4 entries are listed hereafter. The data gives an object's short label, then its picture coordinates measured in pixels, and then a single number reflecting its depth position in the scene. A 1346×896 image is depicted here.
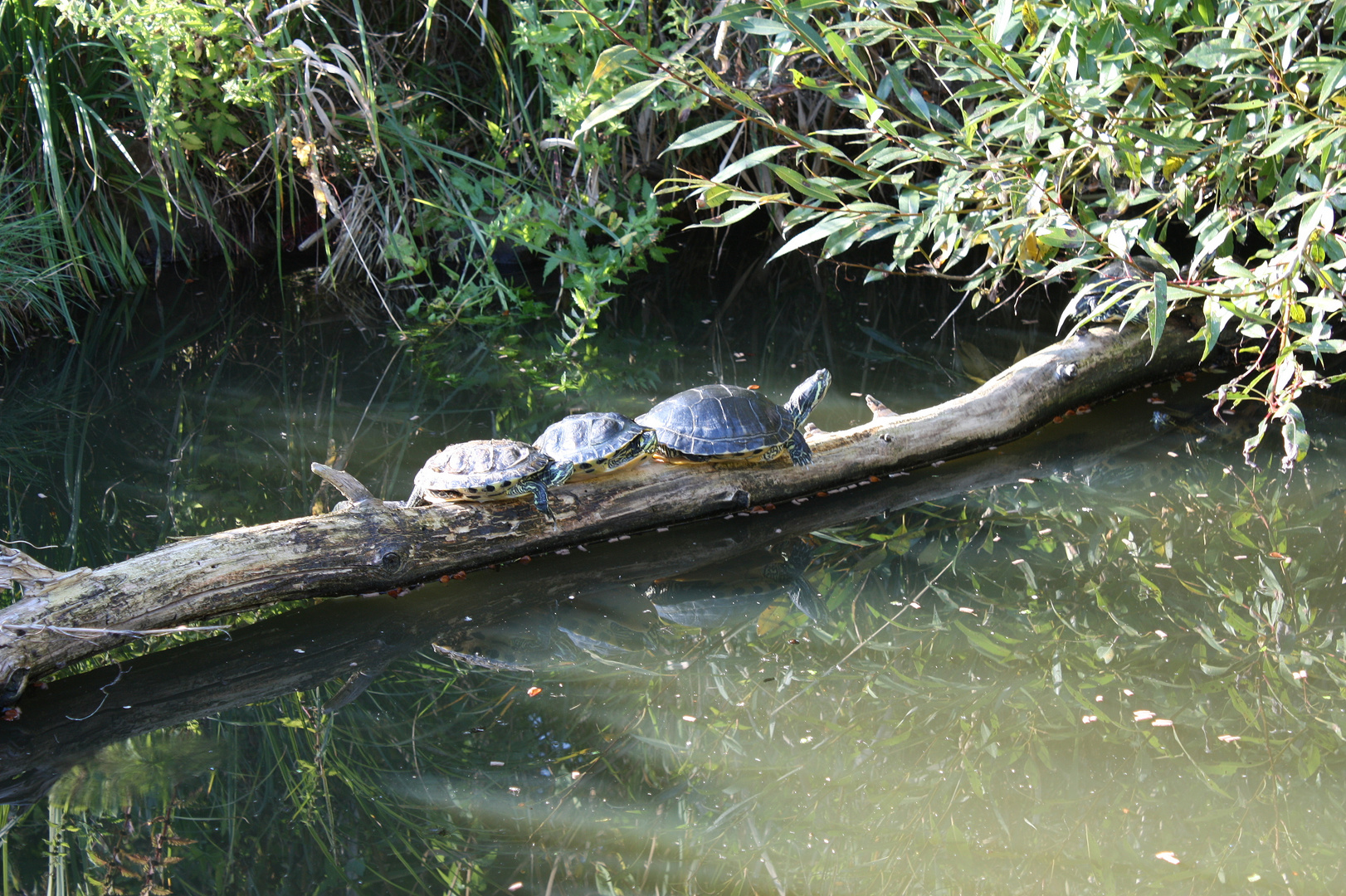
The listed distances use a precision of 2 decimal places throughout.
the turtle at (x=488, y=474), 6.93
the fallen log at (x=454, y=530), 5.77
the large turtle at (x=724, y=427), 7.69
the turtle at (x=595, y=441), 7.24
